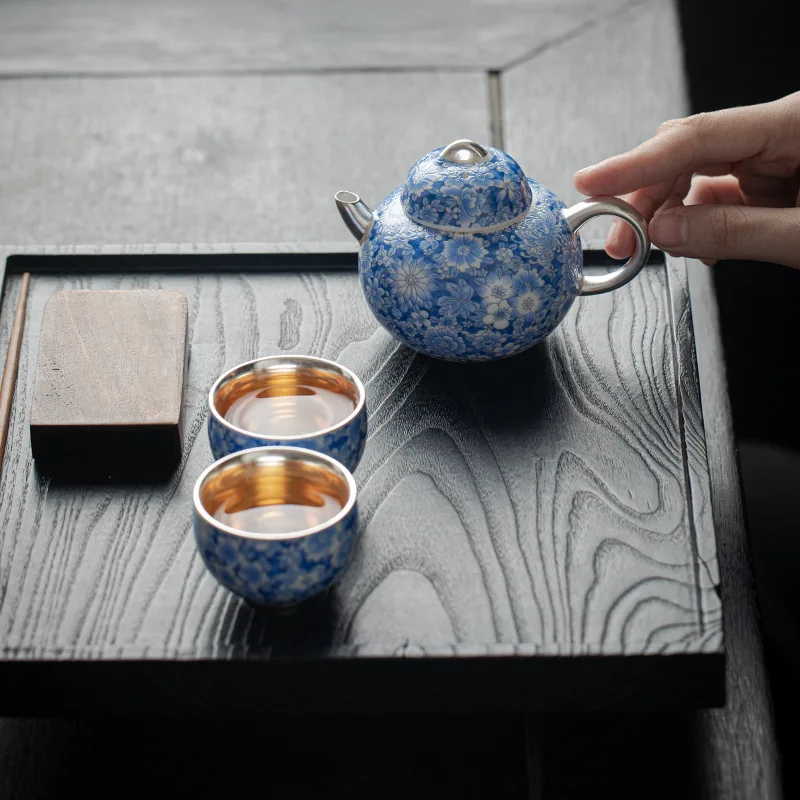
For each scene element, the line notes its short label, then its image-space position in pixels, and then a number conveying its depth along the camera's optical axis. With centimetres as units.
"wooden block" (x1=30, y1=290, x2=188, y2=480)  90
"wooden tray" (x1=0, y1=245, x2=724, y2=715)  83
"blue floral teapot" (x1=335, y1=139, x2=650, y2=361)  92
